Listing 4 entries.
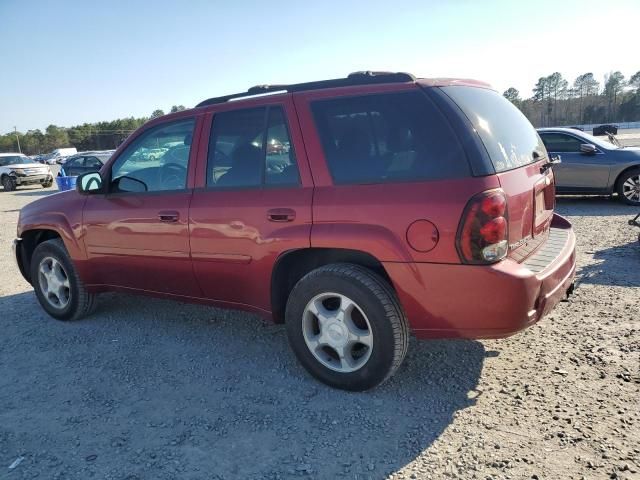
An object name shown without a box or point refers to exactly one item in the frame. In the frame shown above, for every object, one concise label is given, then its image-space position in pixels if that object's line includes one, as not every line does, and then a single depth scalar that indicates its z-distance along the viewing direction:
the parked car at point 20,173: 22.67
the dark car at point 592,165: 9.28
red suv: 2.69
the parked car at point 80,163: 19.85
